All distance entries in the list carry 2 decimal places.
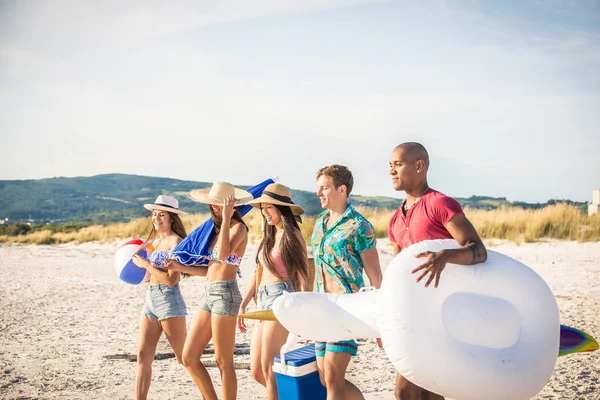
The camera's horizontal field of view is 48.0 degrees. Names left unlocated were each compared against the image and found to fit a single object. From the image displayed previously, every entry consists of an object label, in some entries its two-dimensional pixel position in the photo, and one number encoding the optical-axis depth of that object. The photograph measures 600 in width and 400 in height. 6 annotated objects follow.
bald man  3.74
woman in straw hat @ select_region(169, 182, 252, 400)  5.27
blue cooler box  4.77
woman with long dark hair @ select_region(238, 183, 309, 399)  4.99
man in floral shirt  4.32
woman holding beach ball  5.61
